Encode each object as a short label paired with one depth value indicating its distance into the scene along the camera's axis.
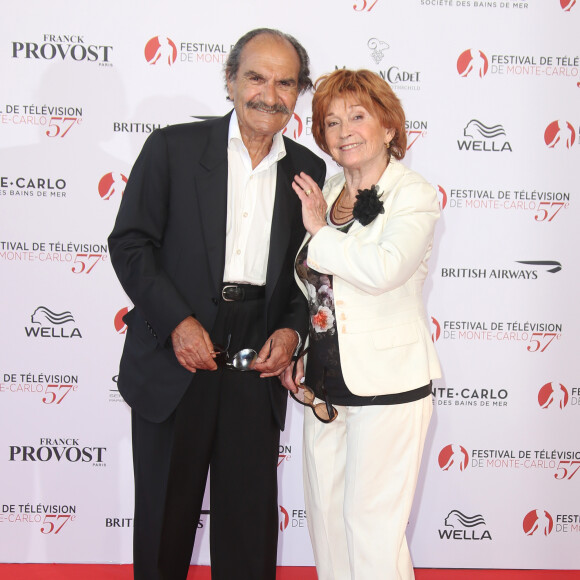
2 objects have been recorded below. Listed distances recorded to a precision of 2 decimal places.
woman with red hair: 1.97
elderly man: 2.10
